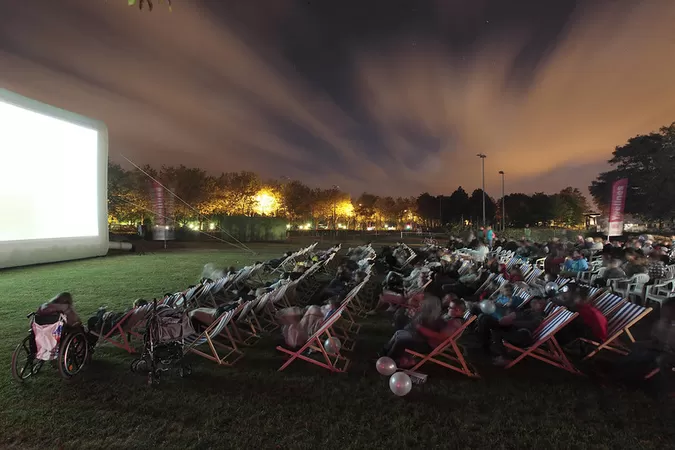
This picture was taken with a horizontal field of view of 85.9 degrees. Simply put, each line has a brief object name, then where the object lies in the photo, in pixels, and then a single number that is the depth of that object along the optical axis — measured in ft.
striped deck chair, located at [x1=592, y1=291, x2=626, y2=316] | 16.72
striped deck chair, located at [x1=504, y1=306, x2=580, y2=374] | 14.06
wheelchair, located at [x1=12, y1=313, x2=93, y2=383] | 12.94
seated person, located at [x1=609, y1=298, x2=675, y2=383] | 12.35
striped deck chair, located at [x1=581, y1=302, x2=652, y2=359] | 14.88
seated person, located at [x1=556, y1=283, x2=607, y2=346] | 15.34
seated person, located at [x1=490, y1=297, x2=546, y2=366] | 14.78
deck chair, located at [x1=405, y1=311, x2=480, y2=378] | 13.64
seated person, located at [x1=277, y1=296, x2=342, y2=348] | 15.58
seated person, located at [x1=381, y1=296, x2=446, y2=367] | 14.33
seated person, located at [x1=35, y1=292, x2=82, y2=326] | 13.05
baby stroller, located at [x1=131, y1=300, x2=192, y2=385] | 13.29
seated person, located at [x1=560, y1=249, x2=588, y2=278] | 33.50
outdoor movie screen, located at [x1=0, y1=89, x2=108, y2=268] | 32.55
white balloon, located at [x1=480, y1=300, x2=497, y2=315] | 18.10
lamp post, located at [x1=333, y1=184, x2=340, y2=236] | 214.14
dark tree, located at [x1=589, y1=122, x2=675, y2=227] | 109.81
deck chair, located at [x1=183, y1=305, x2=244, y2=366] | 14.75
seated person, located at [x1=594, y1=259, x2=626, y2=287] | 27.81
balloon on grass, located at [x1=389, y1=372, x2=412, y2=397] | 12.25
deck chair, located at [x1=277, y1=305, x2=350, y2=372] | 14.09
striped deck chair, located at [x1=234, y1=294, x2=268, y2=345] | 17.19
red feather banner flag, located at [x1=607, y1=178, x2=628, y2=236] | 57.16
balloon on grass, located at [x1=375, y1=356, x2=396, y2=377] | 13.60
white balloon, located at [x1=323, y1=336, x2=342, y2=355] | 15.24
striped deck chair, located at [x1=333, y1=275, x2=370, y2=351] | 17.89
